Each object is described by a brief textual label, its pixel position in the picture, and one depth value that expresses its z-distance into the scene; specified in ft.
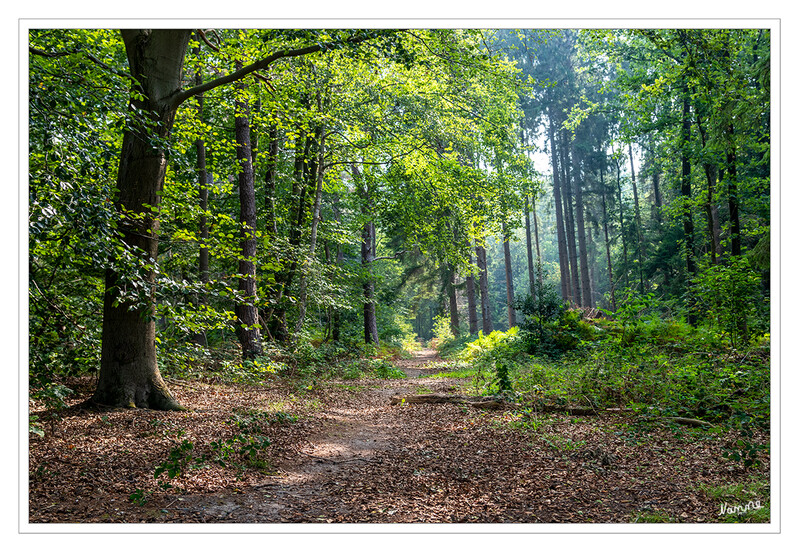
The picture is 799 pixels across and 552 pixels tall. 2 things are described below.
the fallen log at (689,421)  16.64
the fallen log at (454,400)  22.75
